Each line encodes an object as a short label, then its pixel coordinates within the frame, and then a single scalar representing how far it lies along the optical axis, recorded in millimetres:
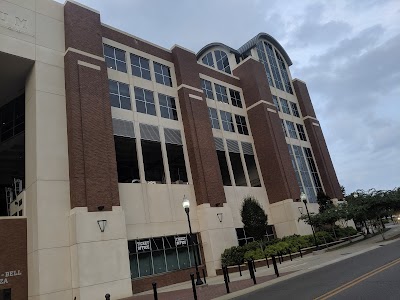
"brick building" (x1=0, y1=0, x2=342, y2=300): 18859
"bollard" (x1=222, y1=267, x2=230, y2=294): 13366
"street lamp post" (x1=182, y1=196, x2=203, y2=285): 18764
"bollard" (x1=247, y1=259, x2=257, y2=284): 14364
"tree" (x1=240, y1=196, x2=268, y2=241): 26312
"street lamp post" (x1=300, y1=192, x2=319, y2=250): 29669
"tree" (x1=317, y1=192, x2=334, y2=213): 35844
